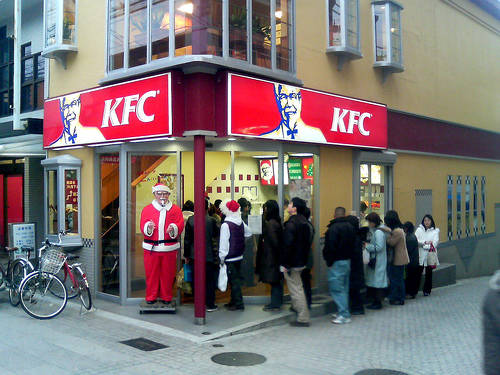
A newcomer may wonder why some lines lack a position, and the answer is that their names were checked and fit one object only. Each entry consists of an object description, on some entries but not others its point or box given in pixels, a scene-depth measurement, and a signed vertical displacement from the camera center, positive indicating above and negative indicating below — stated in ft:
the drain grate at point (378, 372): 21.93 -7.12
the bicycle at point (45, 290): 30.25 -5.22
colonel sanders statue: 31.09 -2.66
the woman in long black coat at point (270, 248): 30.89 -3.01
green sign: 35.88 +1.68
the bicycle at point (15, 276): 32.89 -4.74
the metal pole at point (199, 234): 28.32 -1.99
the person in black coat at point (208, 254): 31.50 -3.34
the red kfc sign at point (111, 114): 29.66 +4.94
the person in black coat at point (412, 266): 37.76 -5.04
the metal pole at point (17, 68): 41.70 +10.00
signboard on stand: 37.65 -2.67
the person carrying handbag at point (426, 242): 39.22 -3.46
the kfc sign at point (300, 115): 30.04 +5.00
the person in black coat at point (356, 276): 32.32 -4.79
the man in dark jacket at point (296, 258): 29.32 -3.37
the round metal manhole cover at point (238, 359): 22.97 -6.97
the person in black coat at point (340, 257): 30.12 -3.43
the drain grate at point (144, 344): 24.88 -6.84
